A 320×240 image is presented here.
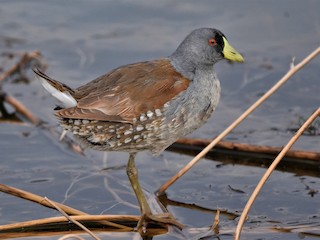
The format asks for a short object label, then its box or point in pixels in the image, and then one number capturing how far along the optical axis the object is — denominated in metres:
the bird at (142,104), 11.41
